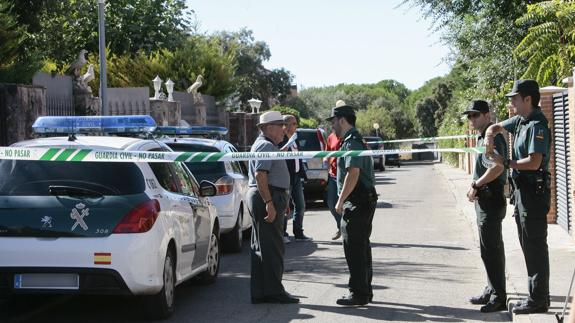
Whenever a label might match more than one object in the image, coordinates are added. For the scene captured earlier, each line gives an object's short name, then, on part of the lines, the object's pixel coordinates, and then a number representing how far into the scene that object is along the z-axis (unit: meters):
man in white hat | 9.12
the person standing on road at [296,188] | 14.71
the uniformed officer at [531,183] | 7.97
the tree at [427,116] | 108.08
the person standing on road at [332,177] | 13.75
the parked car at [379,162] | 50.76
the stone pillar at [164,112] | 28.75
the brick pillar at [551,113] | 15.38
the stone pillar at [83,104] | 23.73
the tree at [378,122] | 101.81
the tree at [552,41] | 13.94
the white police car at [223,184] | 13.27
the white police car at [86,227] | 7.64
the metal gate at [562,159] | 14.52
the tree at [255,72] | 78.00
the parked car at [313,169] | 22.31
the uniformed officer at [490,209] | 8.64
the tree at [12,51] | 19.92
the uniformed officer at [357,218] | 9.06
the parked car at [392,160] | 64.28
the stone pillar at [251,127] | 42.78
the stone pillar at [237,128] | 41.84
